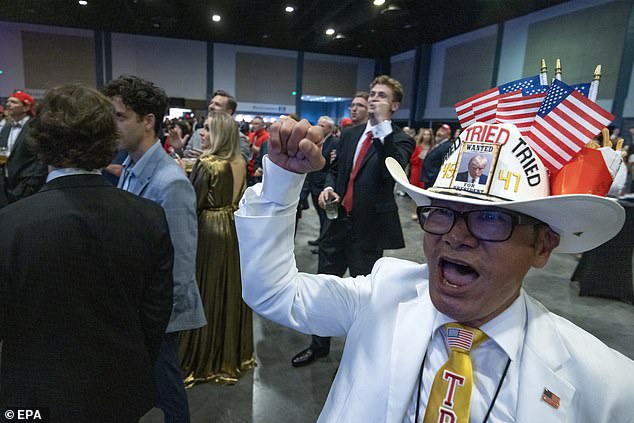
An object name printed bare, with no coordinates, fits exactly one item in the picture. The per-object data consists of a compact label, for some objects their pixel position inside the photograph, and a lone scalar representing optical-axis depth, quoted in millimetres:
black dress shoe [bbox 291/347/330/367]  2766
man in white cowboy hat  853
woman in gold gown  2463
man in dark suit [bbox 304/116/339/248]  4487
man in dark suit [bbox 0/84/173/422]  1102
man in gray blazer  1723
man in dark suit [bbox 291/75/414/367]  2639
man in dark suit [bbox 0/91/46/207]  3197
